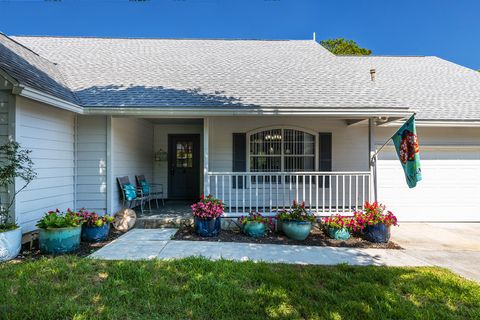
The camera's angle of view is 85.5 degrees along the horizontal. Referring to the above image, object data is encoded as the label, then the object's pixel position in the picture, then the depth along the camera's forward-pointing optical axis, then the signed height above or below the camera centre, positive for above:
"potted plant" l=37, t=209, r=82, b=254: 4.27 -1.19
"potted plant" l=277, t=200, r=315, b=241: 5.22 -1.21
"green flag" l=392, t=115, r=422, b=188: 4.76 +0.23
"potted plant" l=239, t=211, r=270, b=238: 5.43 -1.31
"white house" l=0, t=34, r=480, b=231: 5.34 +1.06
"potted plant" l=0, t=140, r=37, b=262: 3.93 -0.33
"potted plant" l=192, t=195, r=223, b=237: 5.31 -1.12
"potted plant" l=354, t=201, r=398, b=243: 5.15 -1.22
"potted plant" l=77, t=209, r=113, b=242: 4.96 -1.23
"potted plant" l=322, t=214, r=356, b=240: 5.34 -1.34
